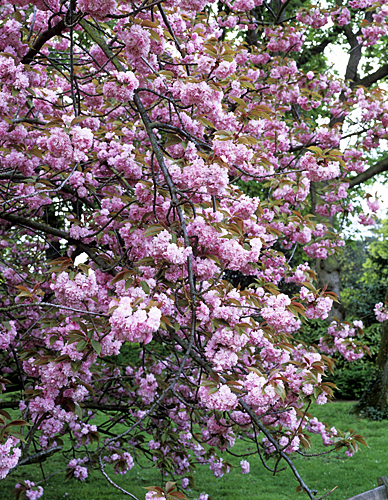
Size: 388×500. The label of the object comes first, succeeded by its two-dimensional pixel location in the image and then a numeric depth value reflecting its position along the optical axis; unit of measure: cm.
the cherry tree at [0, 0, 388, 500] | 201
